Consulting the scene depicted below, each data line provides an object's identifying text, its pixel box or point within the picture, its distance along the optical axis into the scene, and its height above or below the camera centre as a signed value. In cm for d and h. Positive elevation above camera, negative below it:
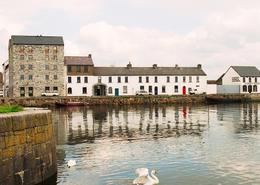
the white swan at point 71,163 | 2053 -338
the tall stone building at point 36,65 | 9438 +738
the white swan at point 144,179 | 1656 -343
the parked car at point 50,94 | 9467 +58
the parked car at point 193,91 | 10650 +87
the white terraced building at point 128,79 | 9900 +405
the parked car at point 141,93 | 10202 +54
